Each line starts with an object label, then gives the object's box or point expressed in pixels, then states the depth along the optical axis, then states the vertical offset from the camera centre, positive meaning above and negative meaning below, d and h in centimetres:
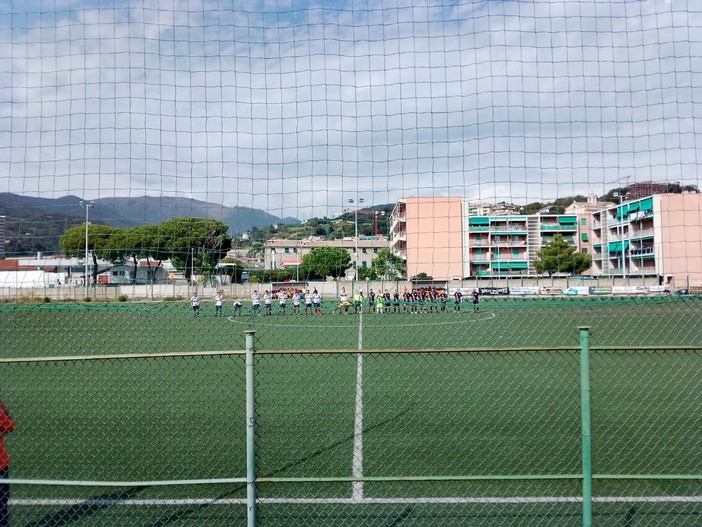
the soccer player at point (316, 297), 2600 -80
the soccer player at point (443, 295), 2422 -69
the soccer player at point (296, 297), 2460 -75
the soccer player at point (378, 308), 2668 -156
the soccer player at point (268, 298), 2741 -87
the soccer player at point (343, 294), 3024 -78
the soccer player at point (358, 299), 2578 -89
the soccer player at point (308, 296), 2722 -76
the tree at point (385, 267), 2573 +62
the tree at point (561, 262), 2072 +68
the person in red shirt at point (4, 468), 412 -135
